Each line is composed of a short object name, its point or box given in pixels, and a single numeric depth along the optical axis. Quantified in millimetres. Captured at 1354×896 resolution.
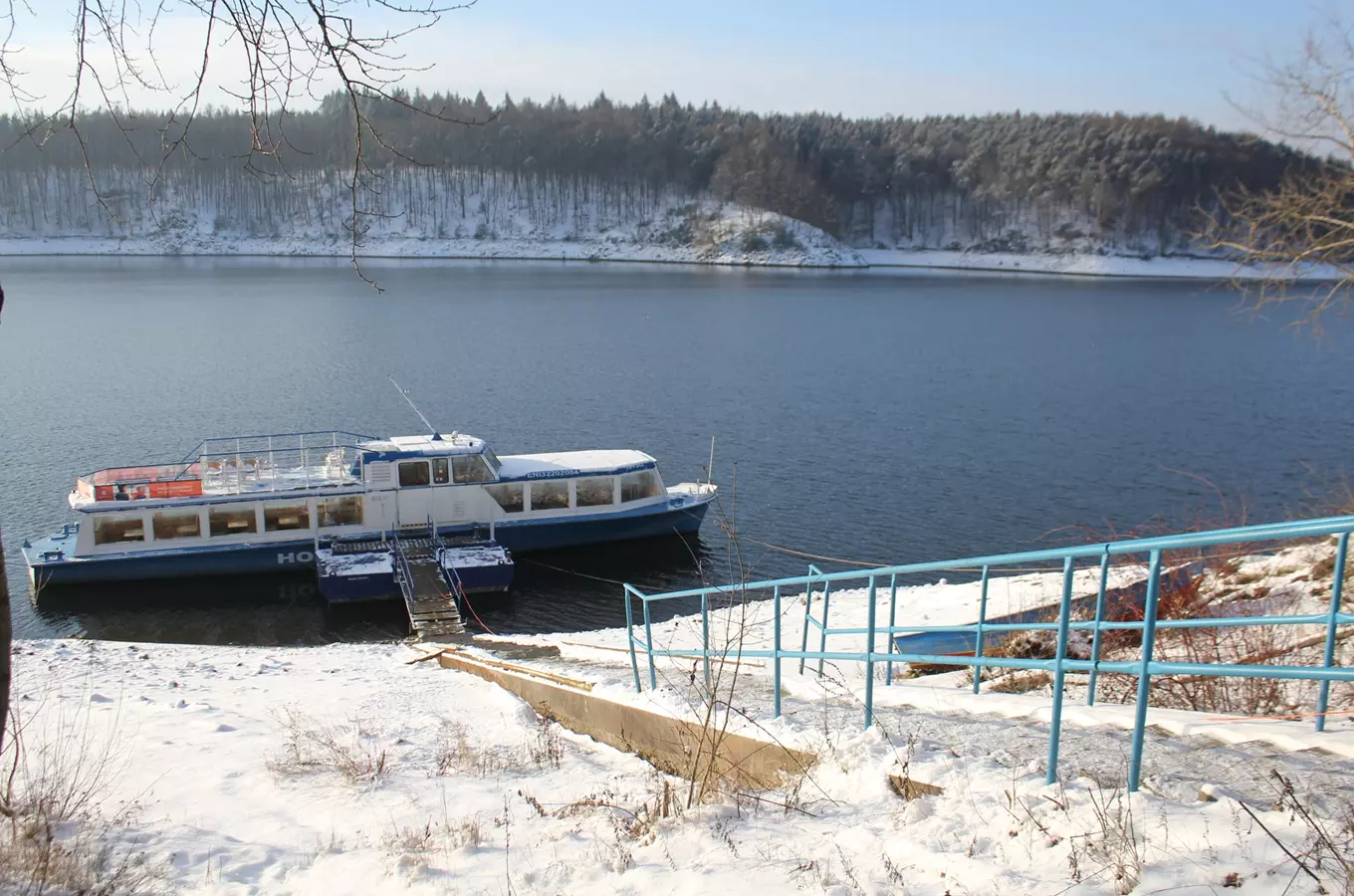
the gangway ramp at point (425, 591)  20797
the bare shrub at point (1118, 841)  4066
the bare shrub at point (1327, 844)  3797
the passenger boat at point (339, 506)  24203
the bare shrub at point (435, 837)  5512
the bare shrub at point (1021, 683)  8156
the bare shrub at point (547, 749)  7645
